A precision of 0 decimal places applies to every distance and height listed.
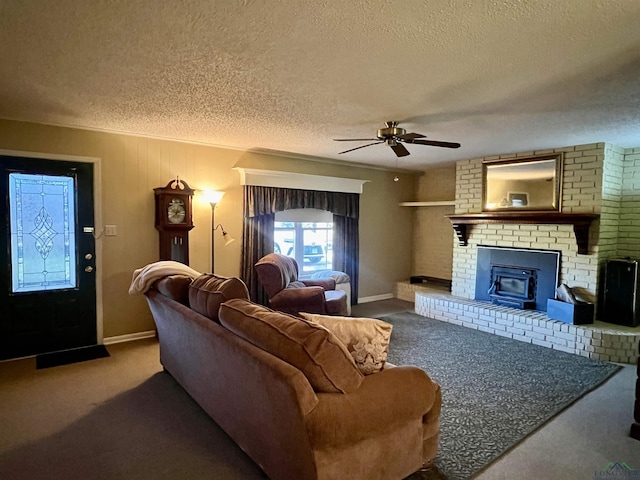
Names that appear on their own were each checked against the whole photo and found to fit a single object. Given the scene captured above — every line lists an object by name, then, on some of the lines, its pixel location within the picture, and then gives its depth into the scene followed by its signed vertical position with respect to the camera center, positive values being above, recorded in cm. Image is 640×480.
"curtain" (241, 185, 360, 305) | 498 +1
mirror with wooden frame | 464 +57
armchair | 434 -83
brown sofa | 158 -81
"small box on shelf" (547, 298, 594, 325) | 411 -92
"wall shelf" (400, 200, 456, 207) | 598 +36
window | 554 -23
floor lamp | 444 -5
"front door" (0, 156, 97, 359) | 356 -39
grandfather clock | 413 +2
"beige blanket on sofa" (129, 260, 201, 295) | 306 -44
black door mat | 352 -134
